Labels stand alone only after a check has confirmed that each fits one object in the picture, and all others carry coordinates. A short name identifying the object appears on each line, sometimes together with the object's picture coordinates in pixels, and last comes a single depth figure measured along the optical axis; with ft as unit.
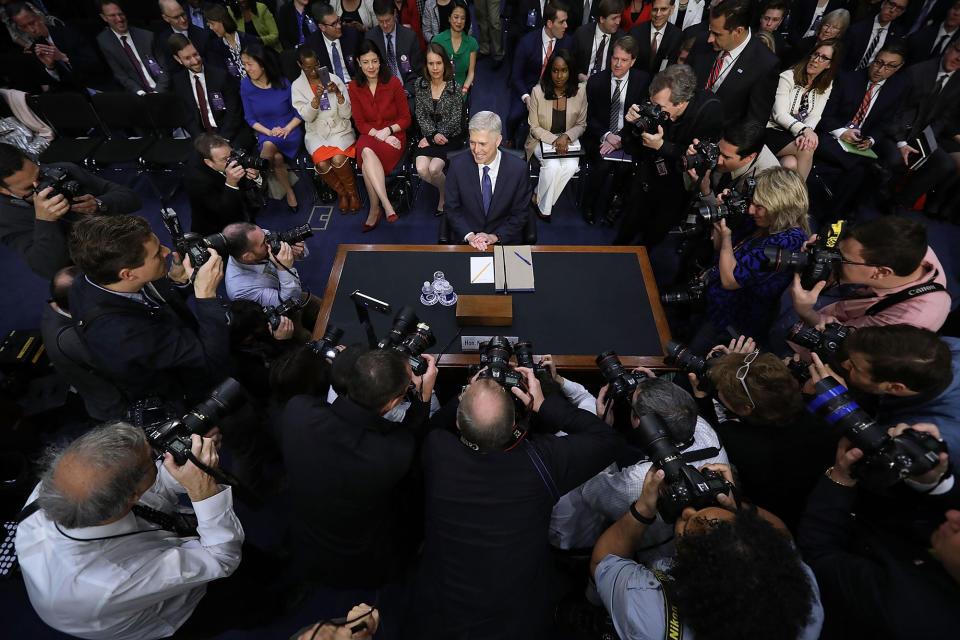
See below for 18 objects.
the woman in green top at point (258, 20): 17.56
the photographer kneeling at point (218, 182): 11.20
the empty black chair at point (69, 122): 14.87
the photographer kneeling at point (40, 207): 8.44
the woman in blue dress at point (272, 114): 14.67
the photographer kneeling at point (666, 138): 10.96
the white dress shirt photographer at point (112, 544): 4.72
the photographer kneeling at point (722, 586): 4.21
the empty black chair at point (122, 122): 14.99
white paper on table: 10.21
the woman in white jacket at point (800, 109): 13.17
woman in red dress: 14.34
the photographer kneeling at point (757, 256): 8.54
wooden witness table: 9.05
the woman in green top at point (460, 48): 16.75
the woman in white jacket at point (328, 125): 14.64
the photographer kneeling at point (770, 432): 5.90
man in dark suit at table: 11.51
